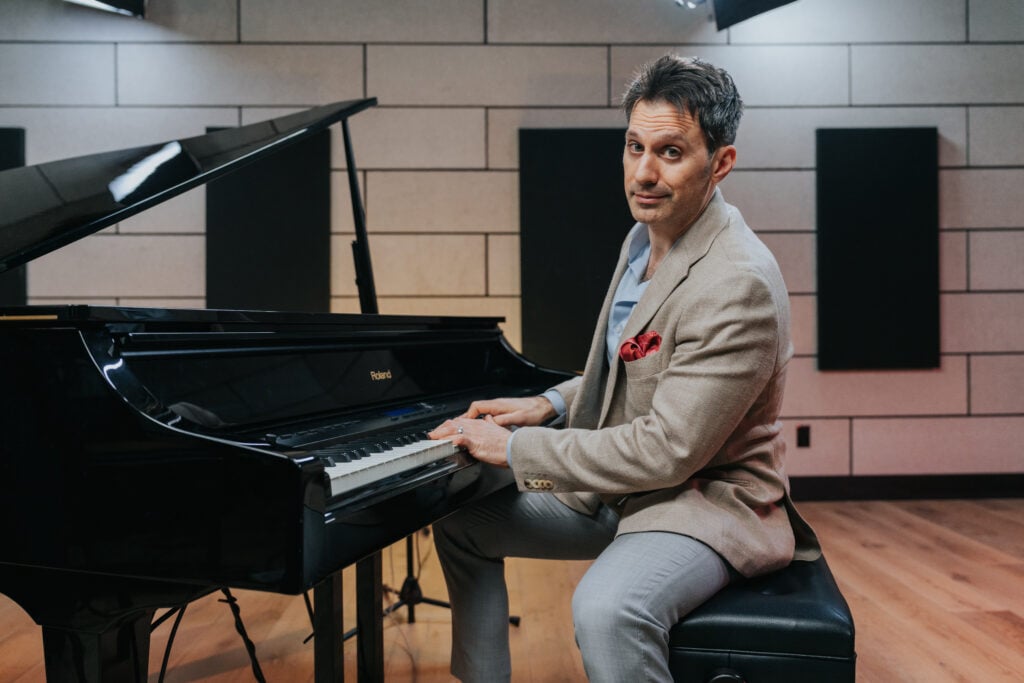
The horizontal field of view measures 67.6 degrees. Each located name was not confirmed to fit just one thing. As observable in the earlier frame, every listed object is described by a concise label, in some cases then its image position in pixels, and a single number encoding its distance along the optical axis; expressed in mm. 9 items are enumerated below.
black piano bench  1189
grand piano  990
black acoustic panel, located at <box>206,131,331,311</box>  3914
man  1240
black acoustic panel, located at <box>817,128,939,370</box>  4078
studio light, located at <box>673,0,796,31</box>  3678
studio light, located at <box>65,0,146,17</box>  3711
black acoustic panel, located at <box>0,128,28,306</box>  3861
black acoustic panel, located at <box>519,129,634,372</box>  3957
